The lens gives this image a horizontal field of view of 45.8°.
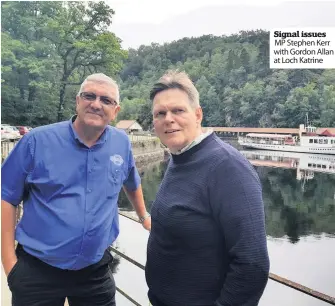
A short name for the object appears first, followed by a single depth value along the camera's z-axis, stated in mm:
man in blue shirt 839
